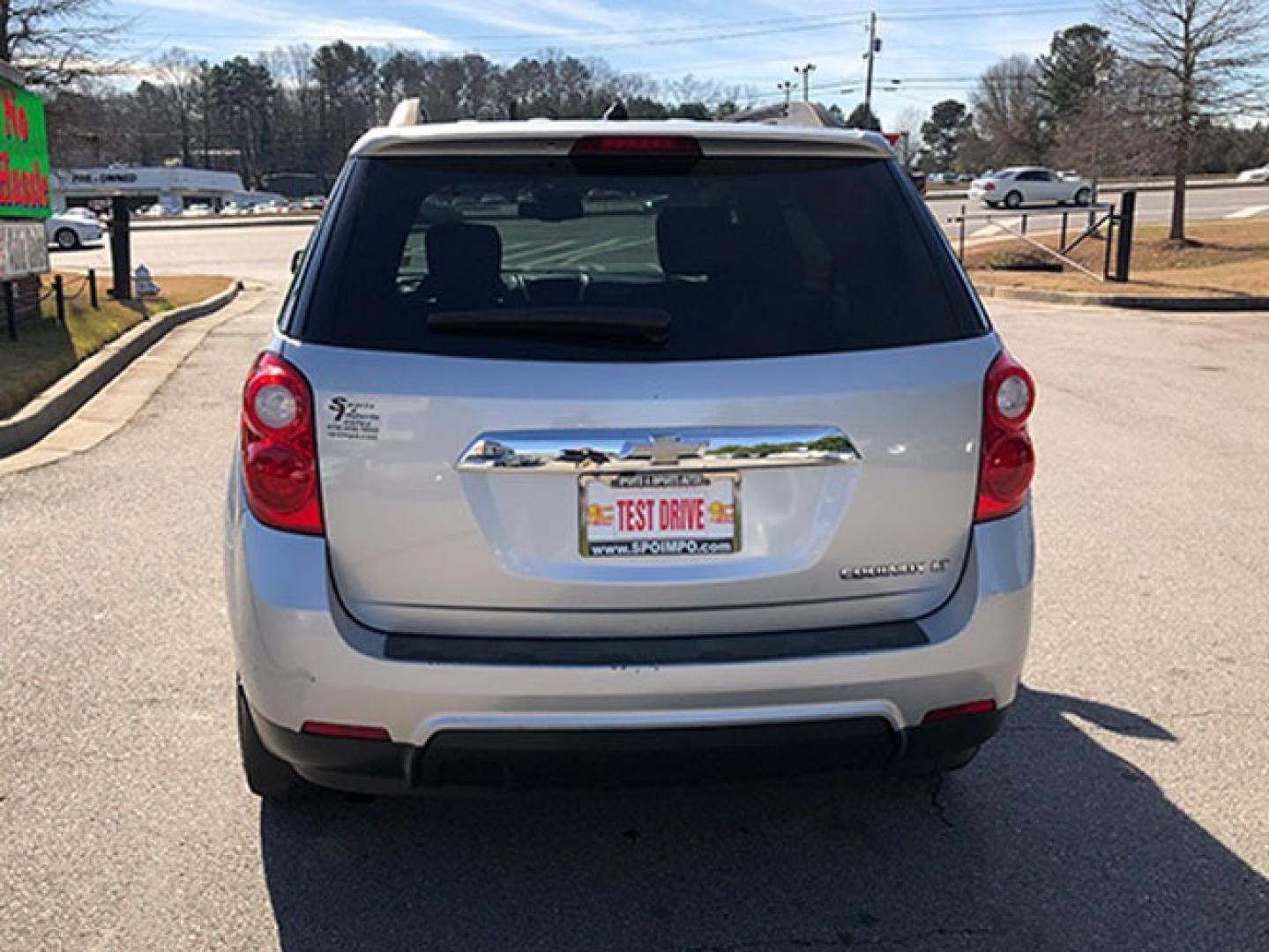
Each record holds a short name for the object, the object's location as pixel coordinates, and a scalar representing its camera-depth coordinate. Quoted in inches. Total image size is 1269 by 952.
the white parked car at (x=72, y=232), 1601.9
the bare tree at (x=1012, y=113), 4200.3
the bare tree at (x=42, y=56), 900.6
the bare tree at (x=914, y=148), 5324.8
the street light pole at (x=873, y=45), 2918.3
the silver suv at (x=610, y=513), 106.5
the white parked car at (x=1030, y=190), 2153.1
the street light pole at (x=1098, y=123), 1159.0
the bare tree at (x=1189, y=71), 1036.5
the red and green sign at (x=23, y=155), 522.3
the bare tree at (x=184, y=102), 5718.5
